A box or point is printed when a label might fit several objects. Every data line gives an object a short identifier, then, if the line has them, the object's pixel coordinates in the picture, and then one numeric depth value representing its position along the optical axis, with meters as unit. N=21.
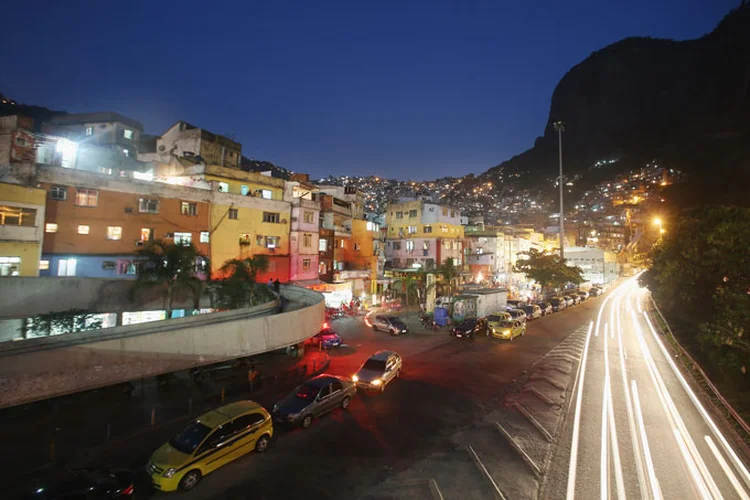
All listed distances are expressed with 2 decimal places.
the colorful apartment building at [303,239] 36.41
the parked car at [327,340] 23.32
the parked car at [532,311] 34.78
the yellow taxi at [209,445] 8.87
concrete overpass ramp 10.67
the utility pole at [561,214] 58.26
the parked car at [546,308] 38.81
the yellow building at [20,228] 21.64
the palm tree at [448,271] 39.59
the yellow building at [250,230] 31.50
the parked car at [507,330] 26.44
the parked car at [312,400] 12.29
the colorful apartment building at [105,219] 24.38
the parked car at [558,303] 41.41
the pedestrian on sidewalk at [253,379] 15.74
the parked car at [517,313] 30.75
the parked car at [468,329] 26.60
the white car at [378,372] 15.76
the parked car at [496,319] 27.17
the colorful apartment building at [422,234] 53.81
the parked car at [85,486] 7.52
